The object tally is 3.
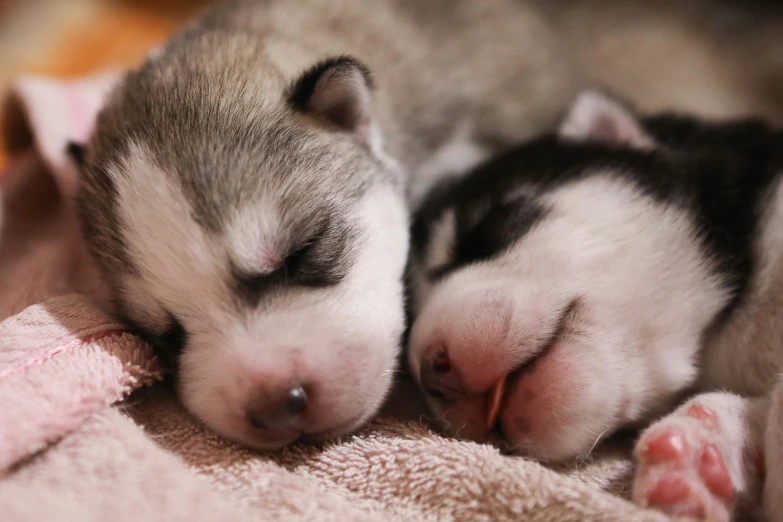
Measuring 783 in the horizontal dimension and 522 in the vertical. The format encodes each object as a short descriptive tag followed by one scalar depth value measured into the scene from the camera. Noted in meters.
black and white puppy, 0.26
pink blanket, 0.24
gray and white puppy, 0.26
